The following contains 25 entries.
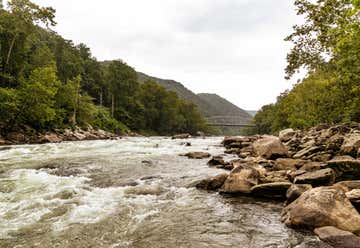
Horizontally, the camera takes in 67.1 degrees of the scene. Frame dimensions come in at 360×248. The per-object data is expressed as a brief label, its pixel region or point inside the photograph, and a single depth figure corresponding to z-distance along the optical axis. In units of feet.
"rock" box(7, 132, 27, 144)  82.07
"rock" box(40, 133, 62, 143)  88.91
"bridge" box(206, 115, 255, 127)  556.31
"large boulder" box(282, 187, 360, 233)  16.57
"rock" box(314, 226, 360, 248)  14.74
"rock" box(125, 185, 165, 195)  27.47
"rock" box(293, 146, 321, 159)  40.01
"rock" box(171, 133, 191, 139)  135.21
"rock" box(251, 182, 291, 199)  24.91
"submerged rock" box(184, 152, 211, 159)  55.01
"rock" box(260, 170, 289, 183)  27.46
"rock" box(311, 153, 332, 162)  34.68
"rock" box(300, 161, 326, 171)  28.95
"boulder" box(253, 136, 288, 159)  44.01
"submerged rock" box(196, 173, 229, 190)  29.50
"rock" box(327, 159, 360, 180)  24.99
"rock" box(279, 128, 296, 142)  67.92
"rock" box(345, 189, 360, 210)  18.72
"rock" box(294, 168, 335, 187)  24.52
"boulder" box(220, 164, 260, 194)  26.66
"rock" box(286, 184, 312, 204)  22.07
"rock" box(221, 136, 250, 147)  84.00
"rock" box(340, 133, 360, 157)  31.91
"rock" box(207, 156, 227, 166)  44.45
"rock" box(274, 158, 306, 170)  33.86
